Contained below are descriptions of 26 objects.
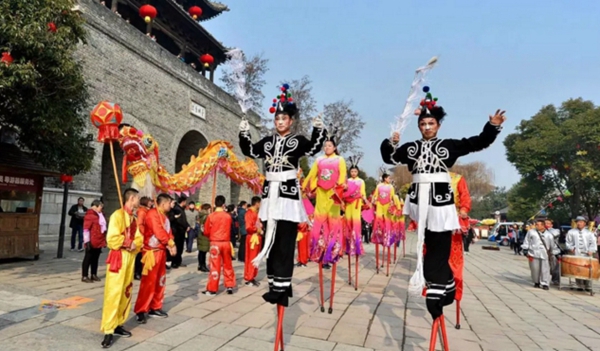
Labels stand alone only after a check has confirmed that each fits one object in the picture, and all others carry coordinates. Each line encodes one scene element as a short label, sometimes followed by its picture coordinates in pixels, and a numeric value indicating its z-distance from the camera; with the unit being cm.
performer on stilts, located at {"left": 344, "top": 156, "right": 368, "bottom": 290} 642
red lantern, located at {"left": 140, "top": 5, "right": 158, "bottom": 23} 1773
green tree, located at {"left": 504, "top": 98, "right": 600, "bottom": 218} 2342
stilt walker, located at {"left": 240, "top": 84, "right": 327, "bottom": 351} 370
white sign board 1961
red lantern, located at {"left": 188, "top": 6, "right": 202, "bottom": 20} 2394
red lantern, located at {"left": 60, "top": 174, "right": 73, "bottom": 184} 974
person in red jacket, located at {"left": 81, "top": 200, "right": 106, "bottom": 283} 694
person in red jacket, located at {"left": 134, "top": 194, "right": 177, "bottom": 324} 461
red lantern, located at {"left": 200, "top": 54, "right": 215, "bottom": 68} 2254
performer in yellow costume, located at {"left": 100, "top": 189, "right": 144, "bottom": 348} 385
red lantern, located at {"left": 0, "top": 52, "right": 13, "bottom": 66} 608
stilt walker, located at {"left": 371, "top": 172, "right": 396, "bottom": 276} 934
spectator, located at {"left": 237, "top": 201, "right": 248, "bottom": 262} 1036
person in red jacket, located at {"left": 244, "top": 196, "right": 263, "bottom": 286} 729
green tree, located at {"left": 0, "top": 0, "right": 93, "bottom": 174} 629
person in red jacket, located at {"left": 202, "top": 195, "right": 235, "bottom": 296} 644
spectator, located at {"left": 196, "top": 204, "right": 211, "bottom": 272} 872
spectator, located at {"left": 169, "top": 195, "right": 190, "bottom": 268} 878
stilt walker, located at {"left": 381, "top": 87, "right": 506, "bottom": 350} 335
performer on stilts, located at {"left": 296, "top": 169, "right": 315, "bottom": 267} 989
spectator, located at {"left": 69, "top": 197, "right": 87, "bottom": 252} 1111
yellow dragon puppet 514
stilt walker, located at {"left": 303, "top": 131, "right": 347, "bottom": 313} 551
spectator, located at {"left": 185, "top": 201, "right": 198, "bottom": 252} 1268
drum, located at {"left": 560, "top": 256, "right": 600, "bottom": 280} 813
